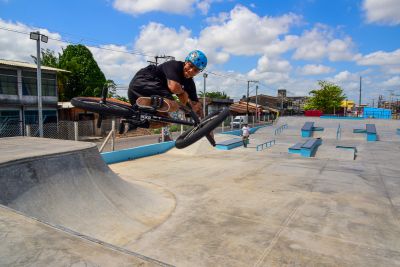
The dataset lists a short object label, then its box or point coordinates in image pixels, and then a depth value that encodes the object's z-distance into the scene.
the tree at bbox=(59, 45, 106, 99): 31.36
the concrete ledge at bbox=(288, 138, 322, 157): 16.59
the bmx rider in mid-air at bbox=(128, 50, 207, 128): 4.22
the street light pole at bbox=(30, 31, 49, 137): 12.38
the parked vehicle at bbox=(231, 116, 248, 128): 42.48
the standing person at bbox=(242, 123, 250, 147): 19.86
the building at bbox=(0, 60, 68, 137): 21.06
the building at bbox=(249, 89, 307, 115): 91.19
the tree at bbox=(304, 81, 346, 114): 61.88
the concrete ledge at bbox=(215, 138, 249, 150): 19.02
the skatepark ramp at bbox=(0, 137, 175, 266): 5.09
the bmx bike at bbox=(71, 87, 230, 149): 4.62
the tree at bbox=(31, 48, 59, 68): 32.98
